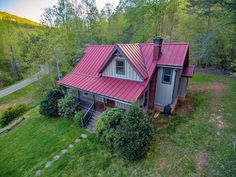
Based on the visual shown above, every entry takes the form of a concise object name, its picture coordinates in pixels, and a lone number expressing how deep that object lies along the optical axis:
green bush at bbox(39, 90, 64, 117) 13.34
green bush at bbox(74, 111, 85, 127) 11.42
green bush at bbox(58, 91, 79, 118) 12.31
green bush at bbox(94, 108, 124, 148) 8.84
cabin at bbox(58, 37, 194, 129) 10.09
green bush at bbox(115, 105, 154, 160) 7.53
